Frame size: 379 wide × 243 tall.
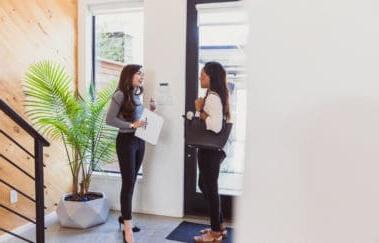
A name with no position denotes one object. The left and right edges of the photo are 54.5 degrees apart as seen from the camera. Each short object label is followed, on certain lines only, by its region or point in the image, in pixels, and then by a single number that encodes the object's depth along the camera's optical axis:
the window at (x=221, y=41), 3.40
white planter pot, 3.24
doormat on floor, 3.11
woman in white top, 2.74
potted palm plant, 3.16
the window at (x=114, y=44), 3.78
